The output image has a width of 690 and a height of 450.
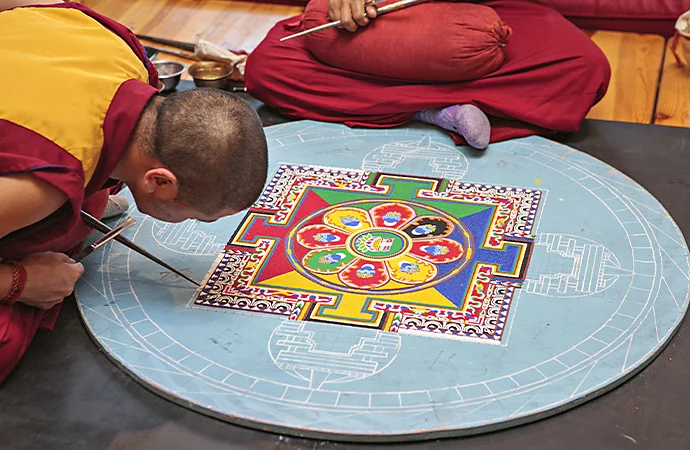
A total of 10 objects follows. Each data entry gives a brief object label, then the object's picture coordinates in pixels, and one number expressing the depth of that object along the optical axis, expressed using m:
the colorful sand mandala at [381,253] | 2.69
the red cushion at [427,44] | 3.64
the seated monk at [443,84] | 3.64
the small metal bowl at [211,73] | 4.17
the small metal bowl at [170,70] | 4.17
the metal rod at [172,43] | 4.73
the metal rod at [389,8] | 3.73
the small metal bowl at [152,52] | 4.57
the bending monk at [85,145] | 2.26
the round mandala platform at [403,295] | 2.38
